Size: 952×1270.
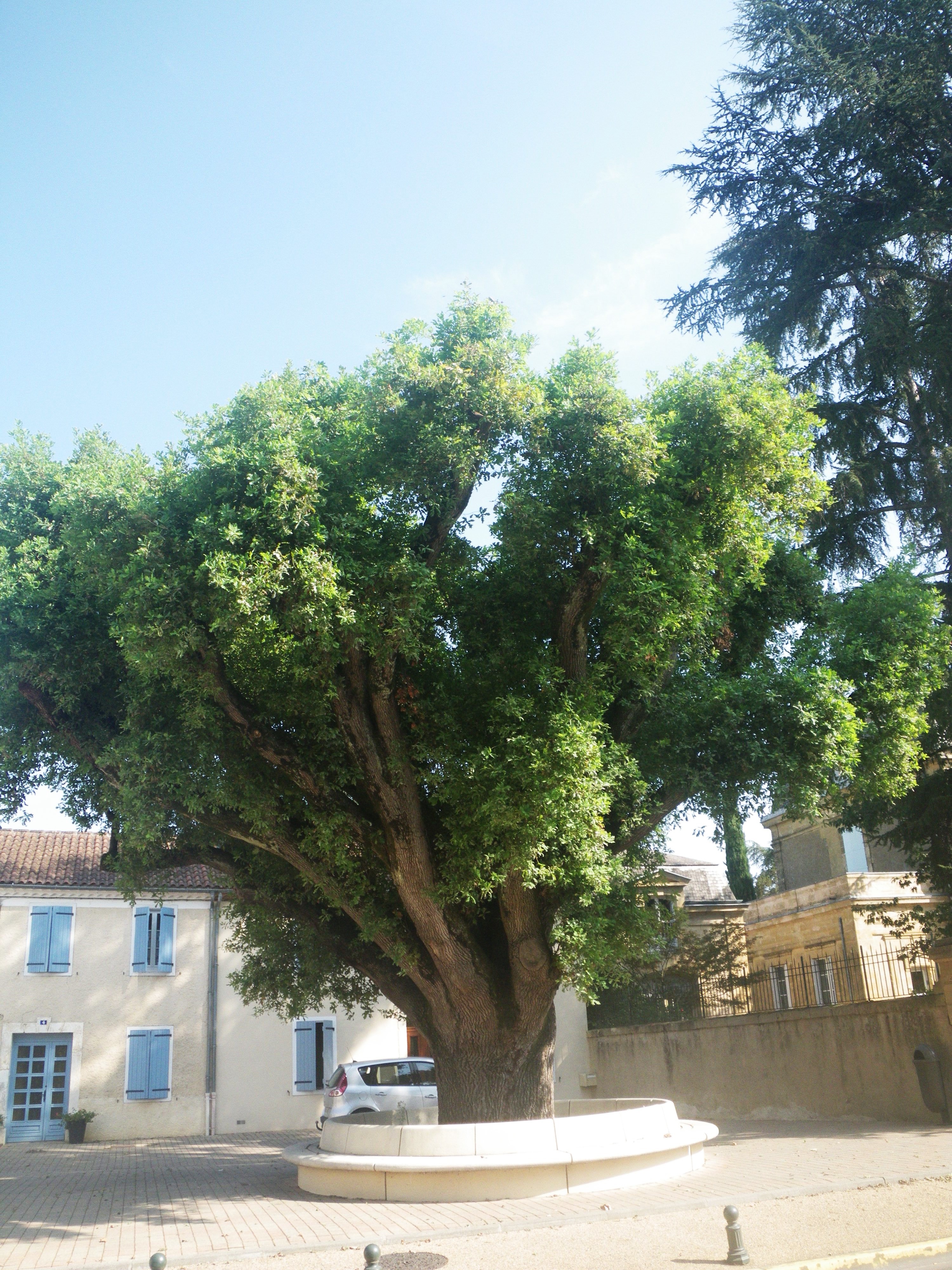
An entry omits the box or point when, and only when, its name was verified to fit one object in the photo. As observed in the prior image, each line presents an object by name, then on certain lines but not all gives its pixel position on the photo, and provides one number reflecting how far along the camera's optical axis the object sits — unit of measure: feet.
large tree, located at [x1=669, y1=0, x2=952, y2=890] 49.11
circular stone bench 31.78
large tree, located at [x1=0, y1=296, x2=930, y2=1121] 30.94
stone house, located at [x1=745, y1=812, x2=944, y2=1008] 53.26
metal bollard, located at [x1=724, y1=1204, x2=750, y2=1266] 21.31
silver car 55.11
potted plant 65.92
